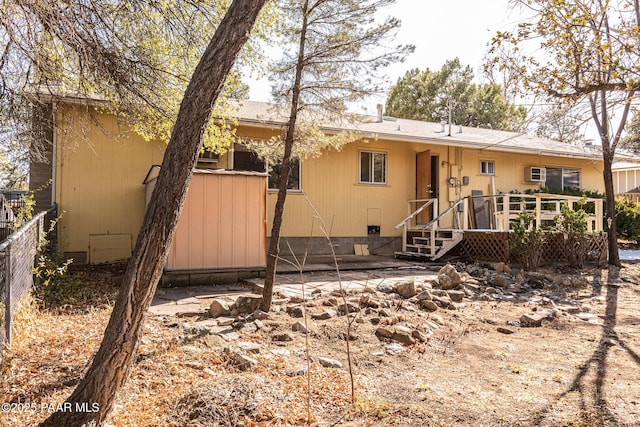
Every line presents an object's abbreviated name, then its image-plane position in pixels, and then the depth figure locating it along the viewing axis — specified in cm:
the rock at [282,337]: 414
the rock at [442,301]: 573
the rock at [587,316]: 559
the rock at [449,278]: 680
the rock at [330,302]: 536
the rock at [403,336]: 426
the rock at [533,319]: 520
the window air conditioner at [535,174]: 1334
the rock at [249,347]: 373
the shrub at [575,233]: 918
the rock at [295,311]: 491
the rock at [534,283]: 754
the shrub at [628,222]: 1413
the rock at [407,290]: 593
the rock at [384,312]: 499
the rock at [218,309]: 485
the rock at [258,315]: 469
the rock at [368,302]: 531
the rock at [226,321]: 452
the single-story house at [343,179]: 823
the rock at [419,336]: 437
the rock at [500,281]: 734
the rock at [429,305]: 550
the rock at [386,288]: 631
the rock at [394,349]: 401
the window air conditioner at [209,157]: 925
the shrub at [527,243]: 869
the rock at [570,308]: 595
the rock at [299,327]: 442
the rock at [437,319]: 503
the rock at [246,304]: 500
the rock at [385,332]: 440
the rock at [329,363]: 361
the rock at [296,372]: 335
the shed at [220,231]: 664
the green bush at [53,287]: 514
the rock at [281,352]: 375
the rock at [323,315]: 485
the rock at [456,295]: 618
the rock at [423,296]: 573
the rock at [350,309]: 509
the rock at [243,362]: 337
